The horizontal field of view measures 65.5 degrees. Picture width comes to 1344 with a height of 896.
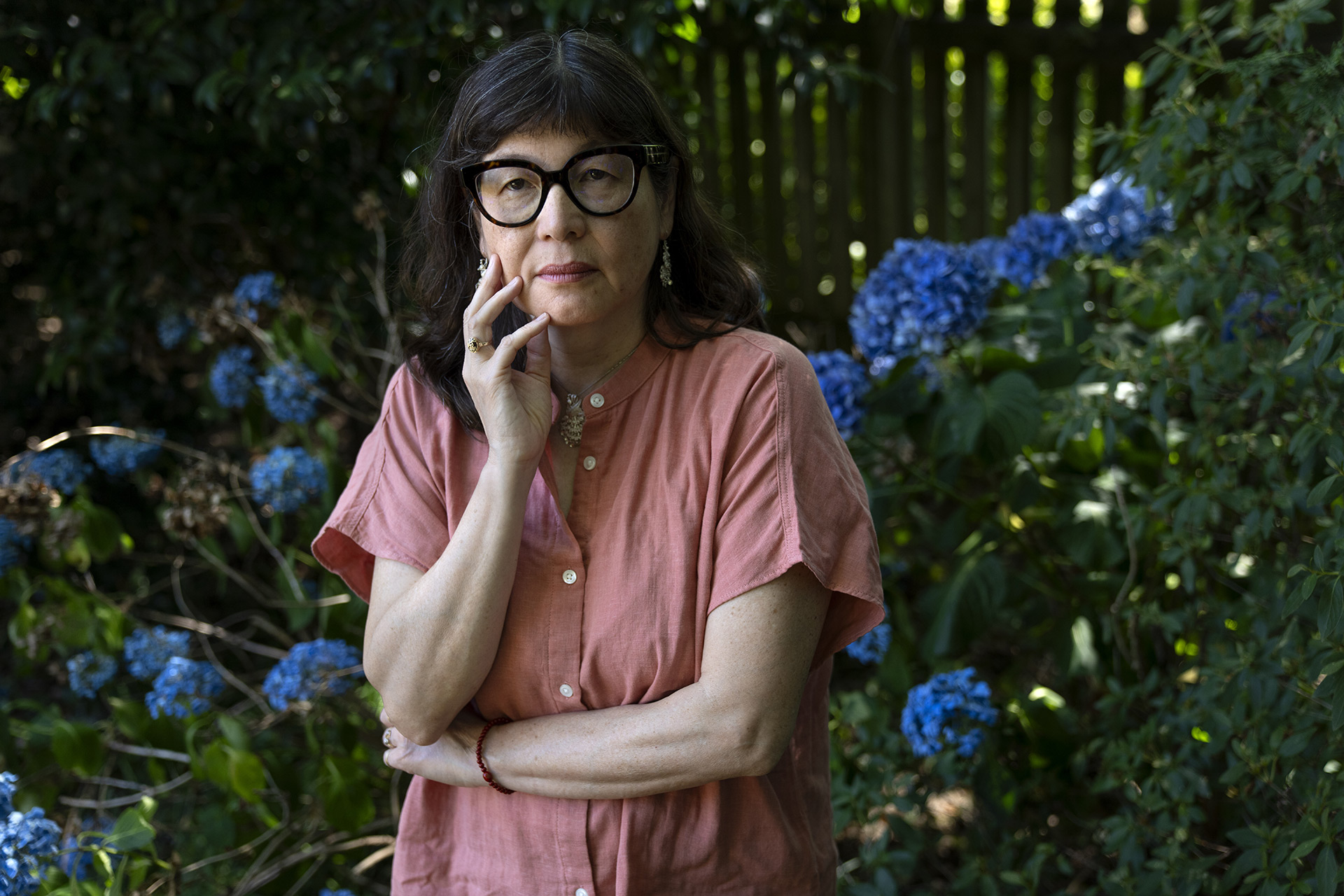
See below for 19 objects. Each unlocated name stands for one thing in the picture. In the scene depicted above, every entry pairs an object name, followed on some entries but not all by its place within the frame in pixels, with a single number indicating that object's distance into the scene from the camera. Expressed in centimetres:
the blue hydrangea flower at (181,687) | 223
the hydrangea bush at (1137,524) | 169
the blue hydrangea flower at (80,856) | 172
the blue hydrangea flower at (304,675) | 216
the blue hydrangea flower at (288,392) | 254
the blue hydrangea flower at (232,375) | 266
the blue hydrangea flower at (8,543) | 248
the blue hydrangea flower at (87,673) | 240
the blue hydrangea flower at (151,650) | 236
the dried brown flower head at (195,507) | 232
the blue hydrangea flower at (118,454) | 274
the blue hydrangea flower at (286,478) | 239
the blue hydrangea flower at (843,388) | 226
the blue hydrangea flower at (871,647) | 220
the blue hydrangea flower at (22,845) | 150
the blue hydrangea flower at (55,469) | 263
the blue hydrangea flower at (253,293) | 261
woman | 137
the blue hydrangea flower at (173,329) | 292
